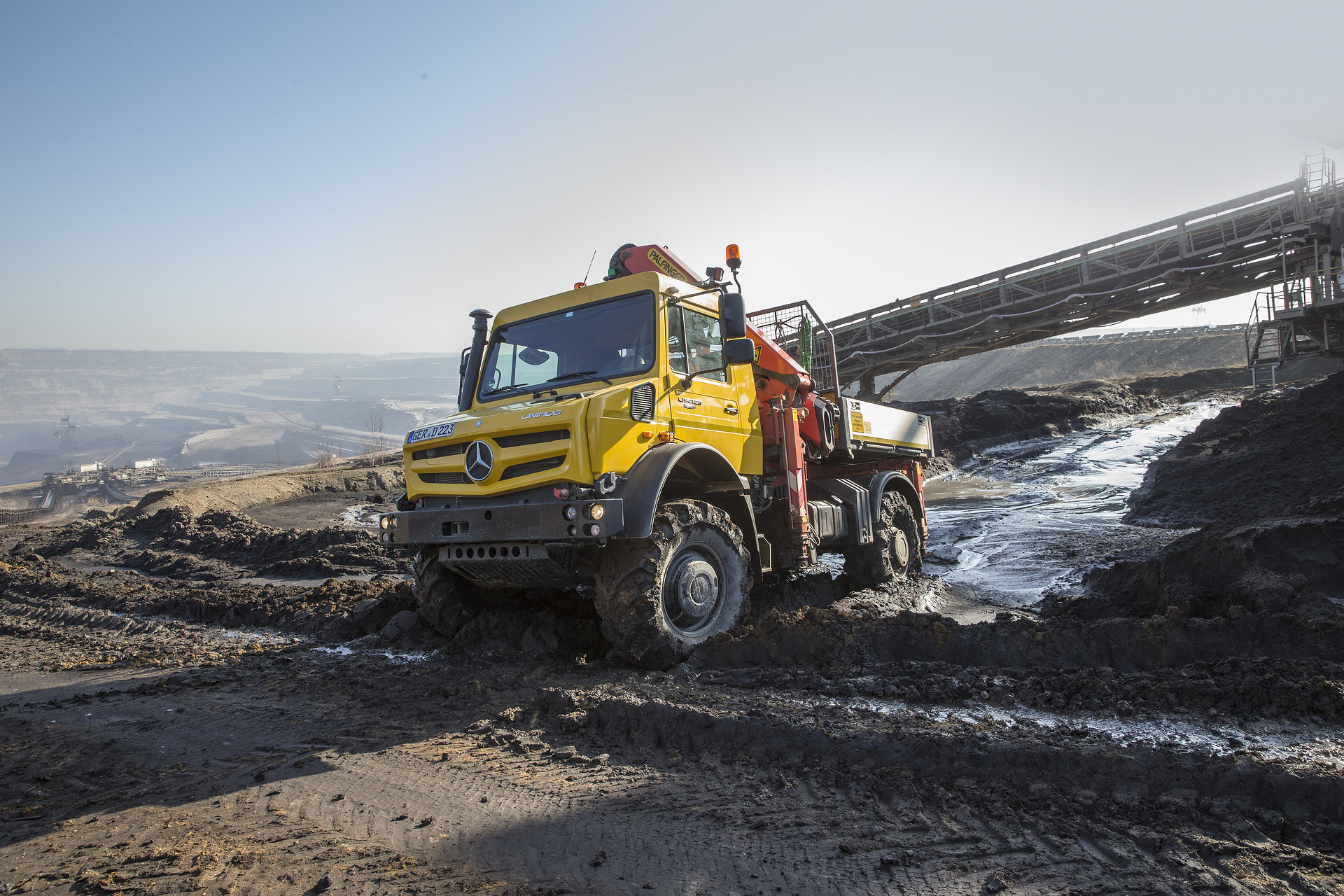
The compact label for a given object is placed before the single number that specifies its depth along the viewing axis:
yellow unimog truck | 4.81
